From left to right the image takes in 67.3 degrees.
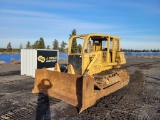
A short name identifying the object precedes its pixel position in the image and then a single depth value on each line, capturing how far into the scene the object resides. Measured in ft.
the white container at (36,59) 28.60
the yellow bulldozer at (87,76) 13.78
